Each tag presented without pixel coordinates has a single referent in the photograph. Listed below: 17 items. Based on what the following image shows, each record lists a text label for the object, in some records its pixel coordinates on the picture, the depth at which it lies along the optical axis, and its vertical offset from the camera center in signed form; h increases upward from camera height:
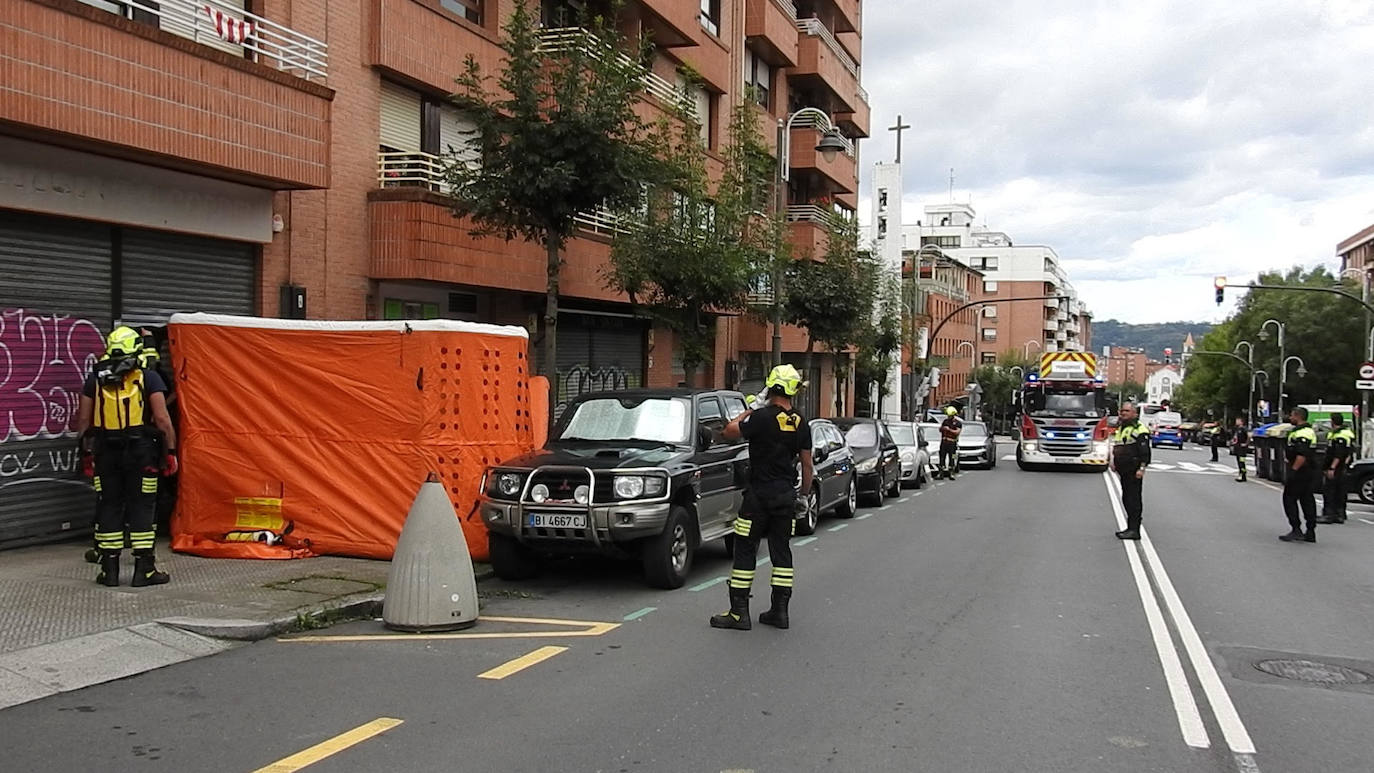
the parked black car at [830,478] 14.48 -1.46
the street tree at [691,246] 17.81 +2.14
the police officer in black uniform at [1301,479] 14.05 -1.26
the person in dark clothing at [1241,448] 28.77 -1.76
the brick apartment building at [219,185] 9.98 +2.04
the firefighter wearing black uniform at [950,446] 26.31 -1.63
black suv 9.13 -1.01
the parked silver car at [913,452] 22.86 -1.59
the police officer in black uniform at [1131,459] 13.80 -0.99
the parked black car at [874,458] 18.25 -1.39
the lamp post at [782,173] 21.50 +4.39
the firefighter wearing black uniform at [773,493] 8.00 -0.87
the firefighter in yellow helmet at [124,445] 8.32 -0.61
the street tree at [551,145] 13.15 +2.79
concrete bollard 7.72 -1.46
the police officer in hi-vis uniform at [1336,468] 17.38 -1.37
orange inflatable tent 10.27 -0.55
